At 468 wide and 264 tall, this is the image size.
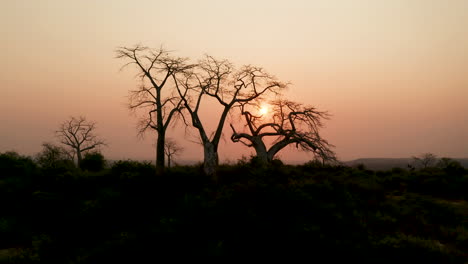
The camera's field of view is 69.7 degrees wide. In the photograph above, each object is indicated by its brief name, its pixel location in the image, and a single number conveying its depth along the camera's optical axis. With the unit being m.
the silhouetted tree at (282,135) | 29.27
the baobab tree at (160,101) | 23.92
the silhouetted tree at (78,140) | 51.63
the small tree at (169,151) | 60.91
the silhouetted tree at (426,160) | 50.69
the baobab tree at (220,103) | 24.09
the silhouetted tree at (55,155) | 23.71
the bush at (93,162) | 29.97
